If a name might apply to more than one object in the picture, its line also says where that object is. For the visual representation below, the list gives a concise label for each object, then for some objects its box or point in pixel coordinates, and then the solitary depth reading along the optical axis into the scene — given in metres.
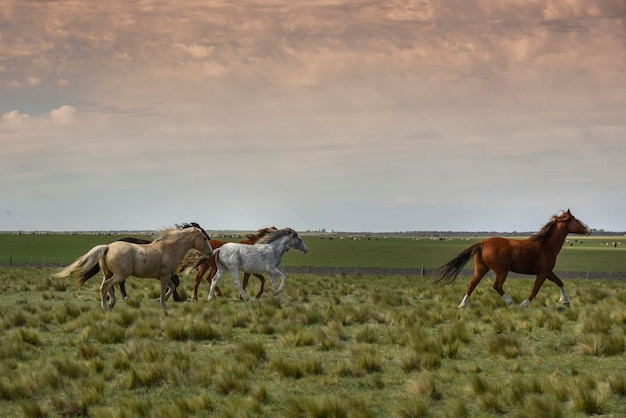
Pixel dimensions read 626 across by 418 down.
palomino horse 38.41
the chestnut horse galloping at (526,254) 38.06
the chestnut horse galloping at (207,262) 41.12
